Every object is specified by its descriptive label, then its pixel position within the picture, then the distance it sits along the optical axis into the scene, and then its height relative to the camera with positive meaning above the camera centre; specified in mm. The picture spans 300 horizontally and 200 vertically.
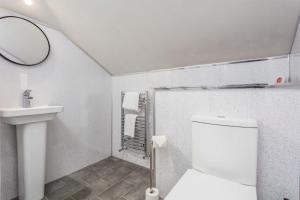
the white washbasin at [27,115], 1306 -149
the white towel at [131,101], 2047 -36
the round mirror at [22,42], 1493 +575
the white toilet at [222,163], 926 -451
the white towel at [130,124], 2083 -350
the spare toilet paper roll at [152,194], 1369 -839
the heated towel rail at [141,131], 2061 -432
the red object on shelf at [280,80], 1268 +151
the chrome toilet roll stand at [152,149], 1374 -480
